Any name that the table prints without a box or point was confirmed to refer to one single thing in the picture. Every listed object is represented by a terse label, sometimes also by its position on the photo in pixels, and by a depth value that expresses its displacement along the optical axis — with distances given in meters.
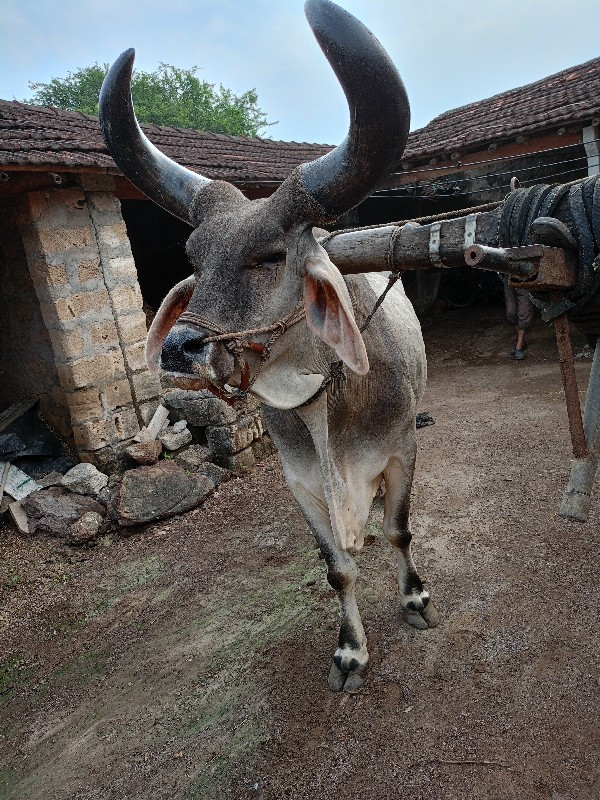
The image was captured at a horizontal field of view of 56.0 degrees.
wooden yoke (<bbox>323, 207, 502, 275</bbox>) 1.62
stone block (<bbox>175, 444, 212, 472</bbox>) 5.05
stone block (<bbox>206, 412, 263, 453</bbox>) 5.17
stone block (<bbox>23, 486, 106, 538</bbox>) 4.31
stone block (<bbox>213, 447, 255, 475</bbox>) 5.20
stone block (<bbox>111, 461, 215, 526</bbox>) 4.41
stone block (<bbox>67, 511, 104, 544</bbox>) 4.22
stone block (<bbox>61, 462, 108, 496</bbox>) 4.62
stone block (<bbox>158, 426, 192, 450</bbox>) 5.18
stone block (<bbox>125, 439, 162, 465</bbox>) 4.91
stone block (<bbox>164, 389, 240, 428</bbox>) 5.17
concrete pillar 4.65
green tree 24.48
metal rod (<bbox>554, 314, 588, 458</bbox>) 1.68
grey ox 1.65
